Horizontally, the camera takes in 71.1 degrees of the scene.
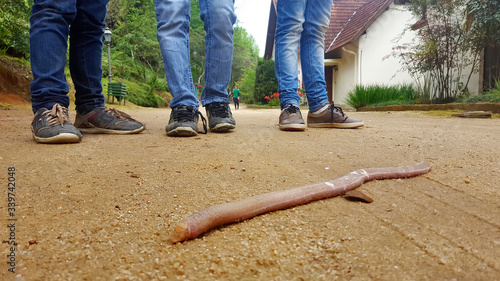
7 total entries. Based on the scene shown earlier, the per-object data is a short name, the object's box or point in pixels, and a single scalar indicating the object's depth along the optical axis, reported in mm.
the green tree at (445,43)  7630
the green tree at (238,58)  40031
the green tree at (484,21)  6781
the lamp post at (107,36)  13211
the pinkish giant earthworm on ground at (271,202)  803
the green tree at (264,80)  16969
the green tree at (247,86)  22461
